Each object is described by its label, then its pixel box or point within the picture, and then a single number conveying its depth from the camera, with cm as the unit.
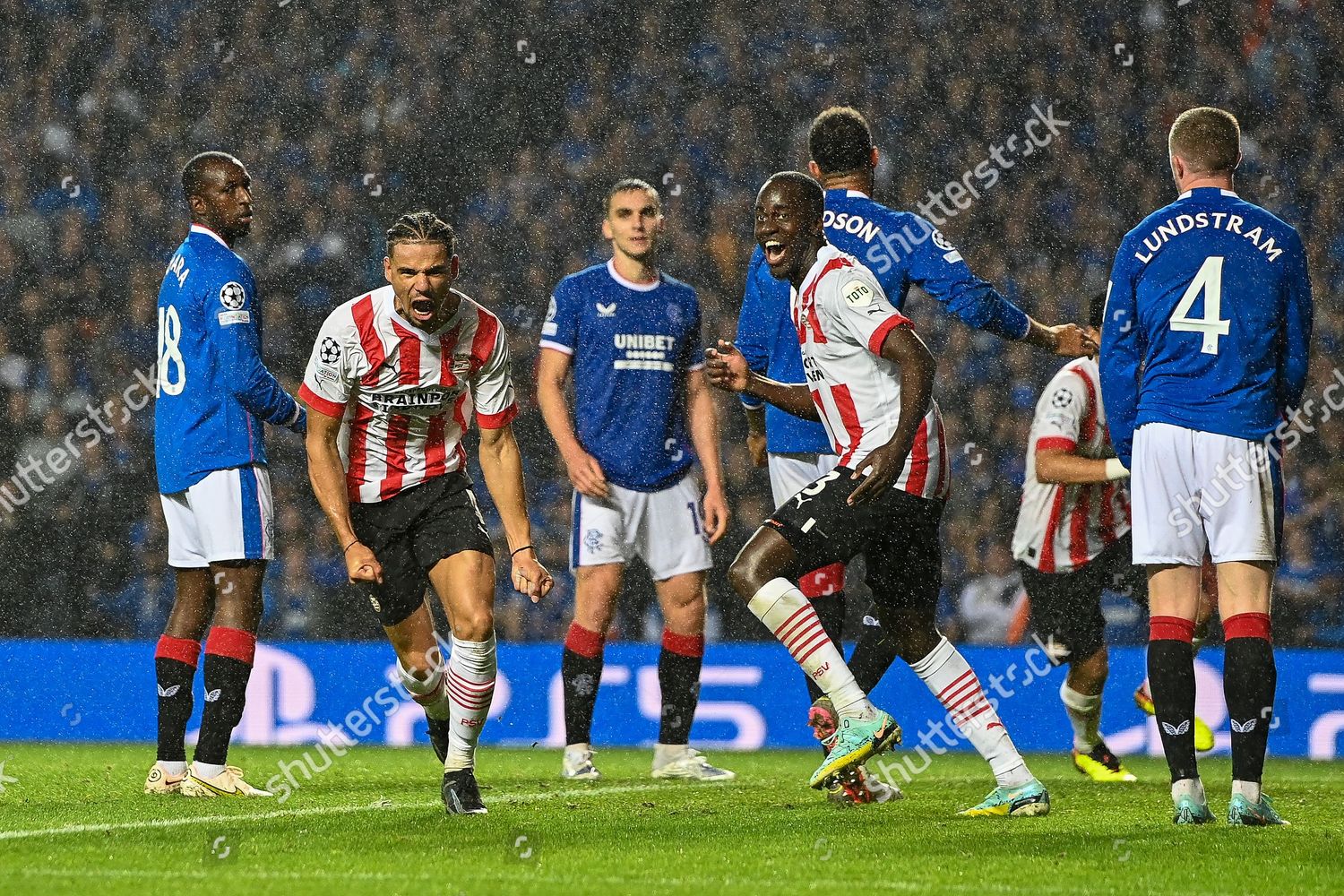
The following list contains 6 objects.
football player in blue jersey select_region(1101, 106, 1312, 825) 984
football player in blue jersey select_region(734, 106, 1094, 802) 1214
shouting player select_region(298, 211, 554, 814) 1020
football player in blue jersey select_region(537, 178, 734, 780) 1396
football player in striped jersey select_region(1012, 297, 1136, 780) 1438
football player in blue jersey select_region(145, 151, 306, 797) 1180
